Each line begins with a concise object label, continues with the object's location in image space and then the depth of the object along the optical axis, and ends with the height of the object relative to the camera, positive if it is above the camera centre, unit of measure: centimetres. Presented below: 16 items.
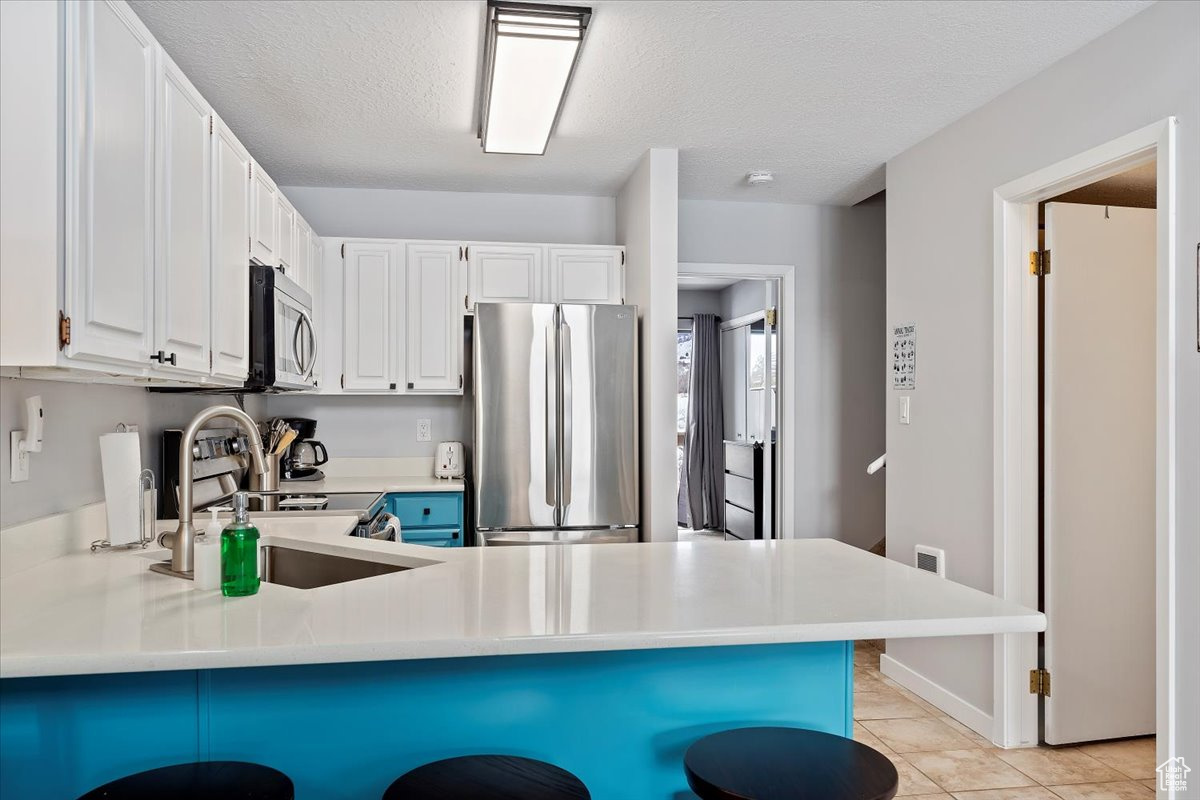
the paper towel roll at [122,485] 204 -22
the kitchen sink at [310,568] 207 -45
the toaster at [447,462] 432 -32
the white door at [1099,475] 300 -27
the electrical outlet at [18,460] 188 -14
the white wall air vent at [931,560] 338 -67
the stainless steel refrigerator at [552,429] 375 -13
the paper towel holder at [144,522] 211 -33
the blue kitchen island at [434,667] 130 -50
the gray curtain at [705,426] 752 -23
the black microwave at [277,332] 270 +25
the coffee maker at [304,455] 409 -28
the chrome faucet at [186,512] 176 -25
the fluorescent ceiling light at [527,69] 238 +110
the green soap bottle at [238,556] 155 -30
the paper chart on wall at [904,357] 362 +21
